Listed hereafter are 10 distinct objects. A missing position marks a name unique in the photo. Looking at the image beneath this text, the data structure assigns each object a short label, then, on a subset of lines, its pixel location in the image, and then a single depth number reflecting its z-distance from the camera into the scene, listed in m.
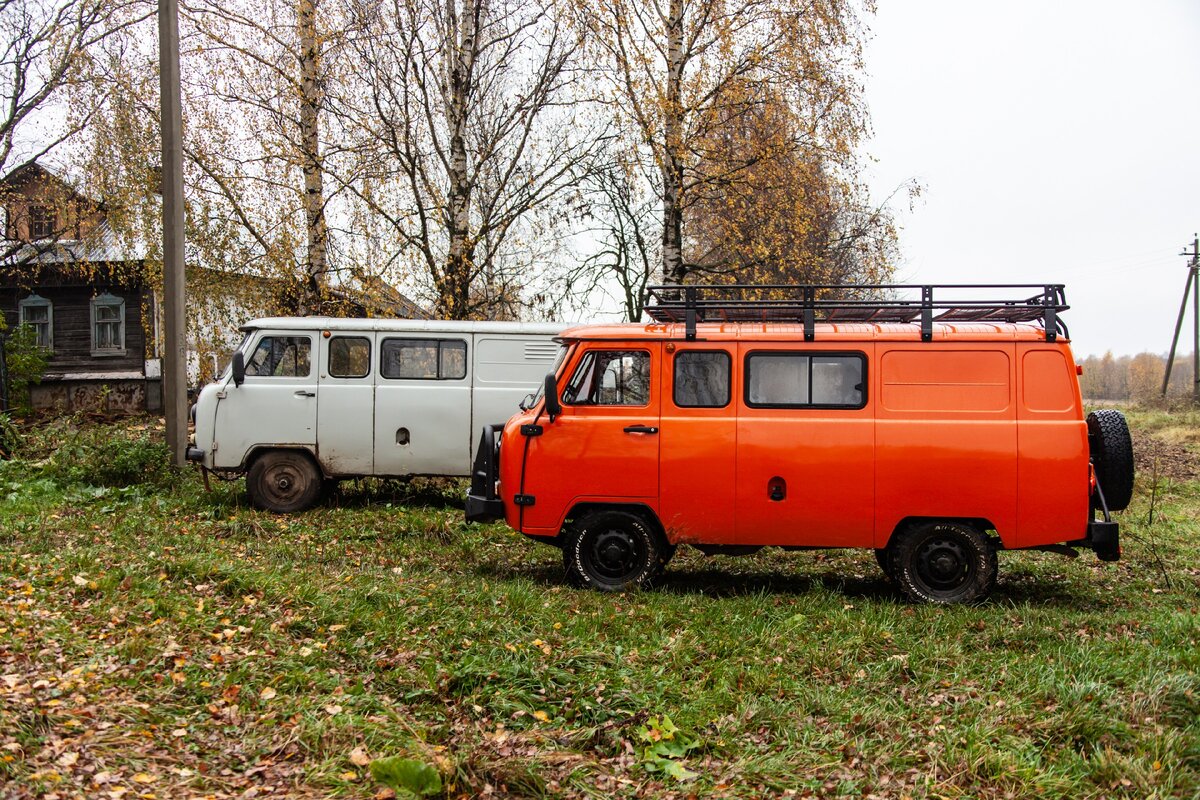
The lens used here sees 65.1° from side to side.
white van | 11.97
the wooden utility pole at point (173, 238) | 12.74
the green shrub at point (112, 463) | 13.05
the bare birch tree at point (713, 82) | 16.05
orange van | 7.79
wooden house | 24.86
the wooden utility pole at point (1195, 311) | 37.41
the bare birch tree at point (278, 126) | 16.88
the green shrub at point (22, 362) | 21.78
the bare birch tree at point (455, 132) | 16.53
